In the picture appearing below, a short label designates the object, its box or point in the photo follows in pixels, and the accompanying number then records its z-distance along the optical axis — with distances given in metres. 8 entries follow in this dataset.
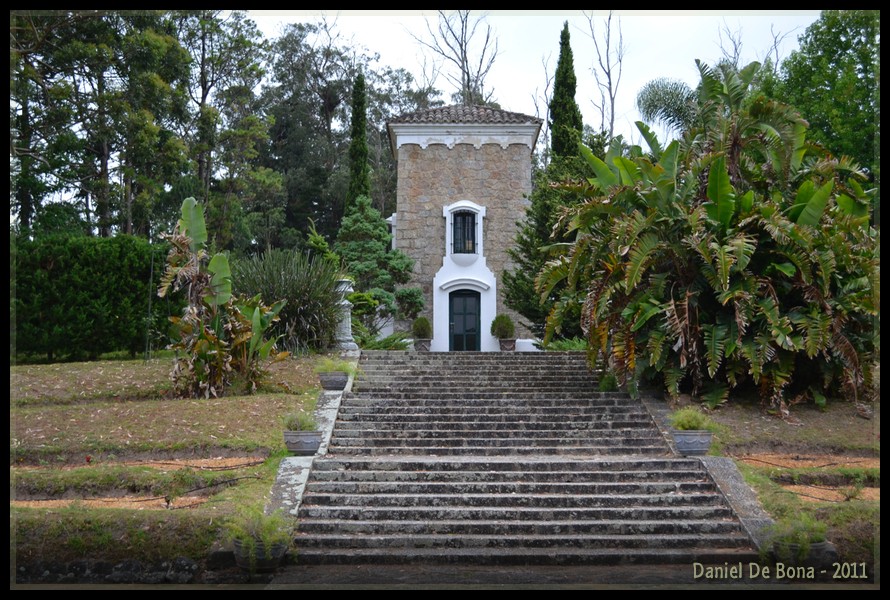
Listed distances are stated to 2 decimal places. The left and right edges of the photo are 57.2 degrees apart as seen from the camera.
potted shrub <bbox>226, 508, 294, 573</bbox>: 7.48
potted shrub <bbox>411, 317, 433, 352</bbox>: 21.69
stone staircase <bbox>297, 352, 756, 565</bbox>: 8.38
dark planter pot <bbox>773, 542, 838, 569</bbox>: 7.56
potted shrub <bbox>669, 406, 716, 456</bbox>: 10.76
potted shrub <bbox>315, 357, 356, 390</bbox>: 13.83
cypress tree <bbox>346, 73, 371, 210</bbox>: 26.22
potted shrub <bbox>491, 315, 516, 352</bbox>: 21.83
